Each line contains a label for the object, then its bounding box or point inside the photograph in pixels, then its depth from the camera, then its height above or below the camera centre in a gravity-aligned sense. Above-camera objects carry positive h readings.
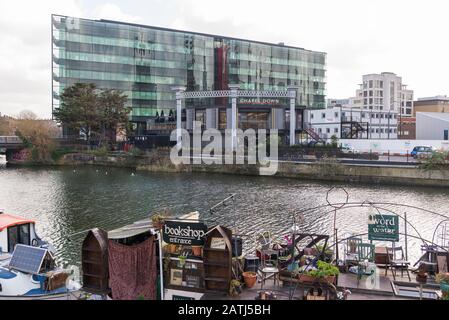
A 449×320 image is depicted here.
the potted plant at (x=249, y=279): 14.28 -4.26
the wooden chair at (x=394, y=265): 15.60 -4.21
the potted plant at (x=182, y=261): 14.68 -3.78
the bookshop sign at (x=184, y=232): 14.32 -2.81
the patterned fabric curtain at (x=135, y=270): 14.72 -4.11
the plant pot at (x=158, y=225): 15.83 -2.81
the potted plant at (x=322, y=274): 13.16 -3.79
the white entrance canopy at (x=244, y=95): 81.75 +9.75
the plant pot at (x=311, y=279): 13.15 -3.95
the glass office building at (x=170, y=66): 96.69 +20.24
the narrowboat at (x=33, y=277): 16.95 -5.06
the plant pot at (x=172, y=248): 15.67 -3.59
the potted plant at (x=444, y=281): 12.52 -3.97
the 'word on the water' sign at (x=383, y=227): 16.89 -3.08
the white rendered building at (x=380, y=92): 182.75 +23.08
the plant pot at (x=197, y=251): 15.09 -3.55
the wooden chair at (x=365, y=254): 14.99 -3.91
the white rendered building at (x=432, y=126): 85.75 +4.19
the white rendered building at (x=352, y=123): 106.12 +6.09
